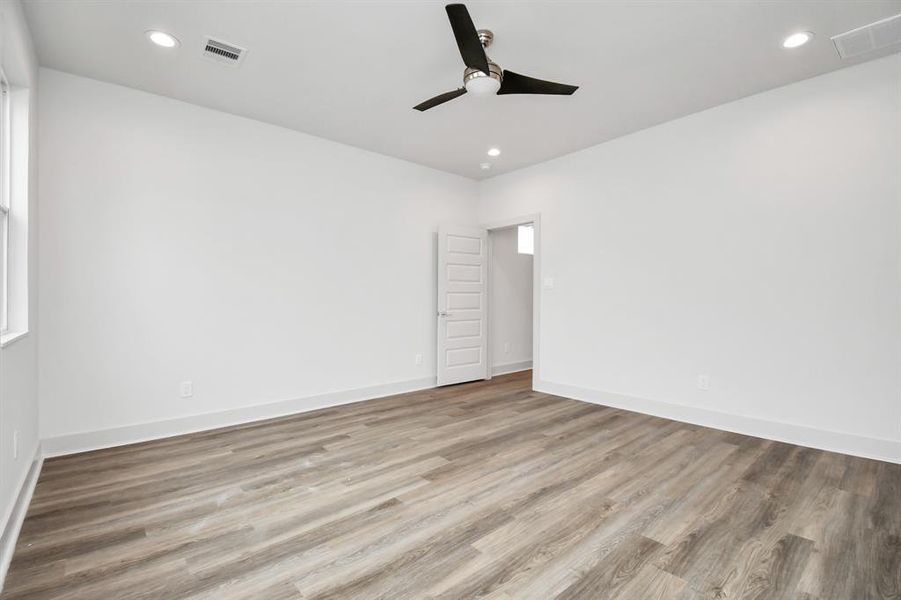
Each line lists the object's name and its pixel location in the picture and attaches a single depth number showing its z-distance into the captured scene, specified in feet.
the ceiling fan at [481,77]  7.16
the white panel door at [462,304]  17.74
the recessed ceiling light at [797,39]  8.83
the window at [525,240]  22.05
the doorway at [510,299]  20.38
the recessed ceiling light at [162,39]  8.84
